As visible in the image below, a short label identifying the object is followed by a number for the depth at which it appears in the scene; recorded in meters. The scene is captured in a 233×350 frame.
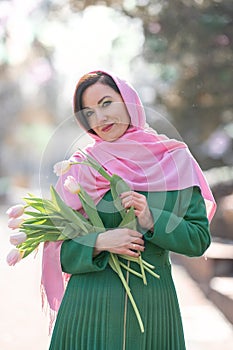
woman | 2.73
